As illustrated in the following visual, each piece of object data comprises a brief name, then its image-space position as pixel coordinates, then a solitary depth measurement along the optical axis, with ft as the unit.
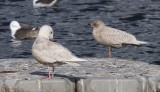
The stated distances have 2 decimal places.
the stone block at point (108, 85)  54.39
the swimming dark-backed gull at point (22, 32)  120.77
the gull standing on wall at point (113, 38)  75.20
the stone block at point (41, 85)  53.21
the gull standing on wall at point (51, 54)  49.55
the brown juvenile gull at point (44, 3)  154.40
